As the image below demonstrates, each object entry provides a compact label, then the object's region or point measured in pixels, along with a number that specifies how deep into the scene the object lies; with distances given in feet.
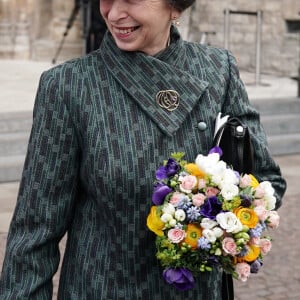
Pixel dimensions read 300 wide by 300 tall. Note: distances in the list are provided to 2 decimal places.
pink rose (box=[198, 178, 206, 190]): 6.34
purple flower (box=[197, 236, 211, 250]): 6.19
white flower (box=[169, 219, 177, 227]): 6.18
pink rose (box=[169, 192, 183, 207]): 6.24
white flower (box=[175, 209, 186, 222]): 6.22
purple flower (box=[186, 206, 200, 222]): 6.27
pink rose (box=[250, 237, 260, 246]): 6.35
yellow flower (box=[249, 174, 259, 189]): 6.48
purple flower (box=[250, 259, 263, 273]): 6.50
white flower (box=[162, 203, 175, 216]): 6.20
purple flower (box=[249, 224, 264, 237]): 6.33
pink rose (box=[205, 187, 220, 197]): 6.32
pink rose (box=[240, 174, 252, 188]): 6.42
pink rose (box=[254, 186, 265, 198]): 6.45
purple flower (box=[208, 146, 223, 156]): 6.48
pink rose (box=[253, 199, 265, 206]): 6.42
